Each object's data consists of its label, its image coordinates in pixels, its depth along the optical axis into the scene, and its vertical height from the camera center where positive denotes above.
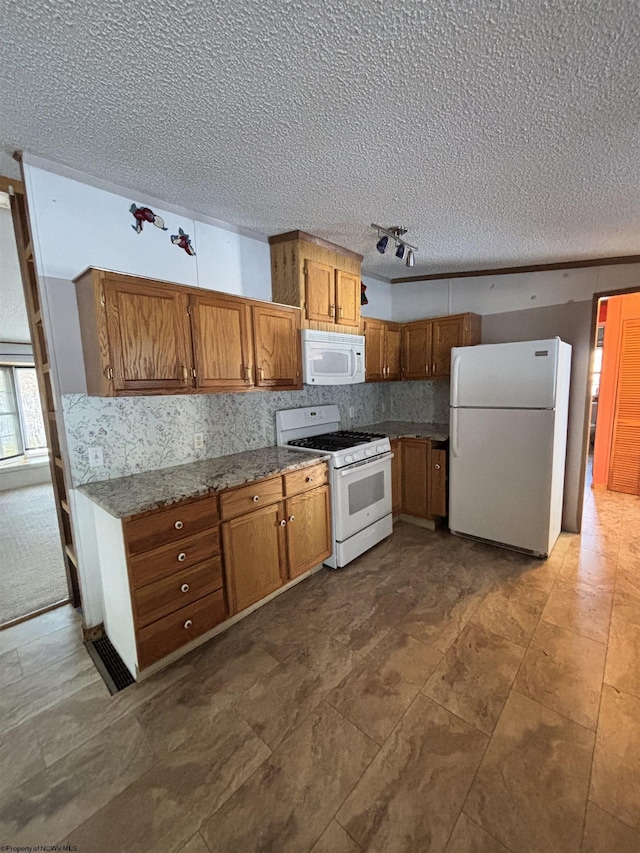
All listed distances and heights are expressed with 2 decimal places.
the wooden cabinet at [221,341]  2.23 +0.26
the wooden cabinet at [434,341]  3.68 +0.36
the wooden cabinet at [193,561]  1.82 -1.04
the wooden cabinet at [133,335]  1.86 +0.27
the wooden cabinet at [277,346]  2.57 +0.25
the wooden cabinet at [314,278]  2.83 +0.84
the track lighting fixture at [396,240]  2.66 +1.05
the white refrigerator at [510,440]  2.84 -0.56
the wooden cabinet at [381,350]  3.73 +0.30
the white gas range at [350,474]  2.87 -0.81
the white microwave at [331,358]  2.90 +0.18
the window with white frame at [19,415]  5.81 -0.45
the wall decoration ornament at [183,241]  2.38 +0.95
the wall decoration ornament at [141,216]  2.19 +1.04
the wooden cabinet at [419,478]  3.53 -1.03
